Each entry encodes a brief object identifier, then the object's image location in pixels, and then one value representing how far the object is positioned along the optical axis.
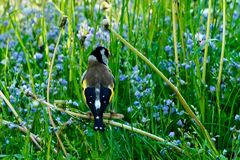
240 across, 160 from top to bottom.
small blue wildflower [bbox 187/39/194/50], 8.59
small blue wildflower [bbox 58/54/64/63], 9.14
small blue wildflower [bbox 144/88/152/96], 7.48
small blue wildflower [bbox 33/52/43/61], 9.73
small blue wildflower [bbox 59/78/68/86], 8.58
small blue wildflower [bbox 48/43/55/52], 10.09
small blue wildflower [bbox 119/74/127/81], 8.38
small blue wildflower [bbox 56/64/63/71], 9.02
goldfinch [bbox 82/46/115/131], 6.33
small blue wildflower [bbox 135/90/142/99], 7.52
